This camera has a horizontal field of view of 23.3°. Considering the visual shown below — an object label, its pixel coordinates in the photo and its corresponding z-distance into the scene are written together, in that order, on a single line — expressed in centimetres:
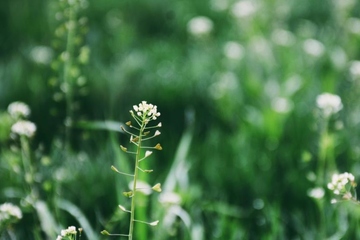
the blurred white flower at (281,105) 398
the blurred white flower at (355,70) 412
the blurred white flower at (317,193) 270
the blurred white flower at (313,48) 499
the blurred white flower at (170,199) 276
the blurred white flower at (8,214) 235
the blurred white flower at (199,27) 521
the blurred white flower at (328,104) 306
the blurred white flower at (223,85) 427
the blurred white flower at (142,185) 287
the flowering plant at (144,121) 187
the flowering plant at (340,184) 210
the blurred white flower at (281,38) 514
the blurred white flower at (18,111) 296
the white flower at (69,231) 192
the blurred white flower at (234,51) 495
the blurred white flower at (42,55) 470
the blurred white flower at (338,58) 489
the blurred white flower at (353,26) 530
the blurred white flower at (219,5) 603
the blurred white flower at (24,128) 274
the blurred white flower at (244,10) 511
